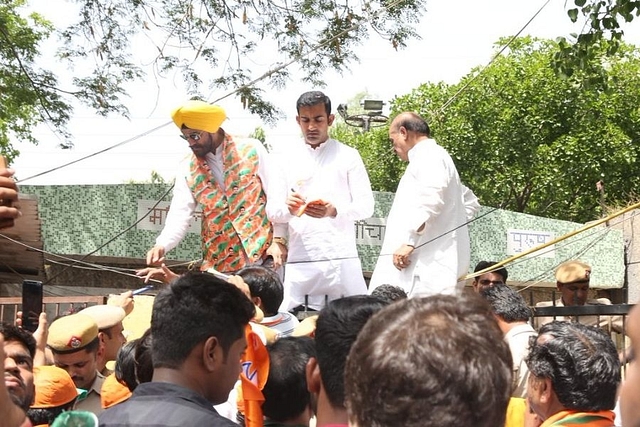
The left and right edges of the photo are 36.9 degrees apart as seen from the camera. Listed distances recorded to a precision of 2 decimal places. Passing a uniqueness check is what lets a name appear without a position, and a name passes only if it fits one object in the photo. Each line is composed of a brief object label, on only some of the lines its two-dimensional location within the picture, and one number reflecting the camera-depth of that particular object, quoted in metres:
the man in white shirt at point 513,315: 4.56
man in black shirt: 2.76
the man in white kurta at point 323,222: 6.55
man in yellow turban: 6.42
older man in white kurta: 6.34
